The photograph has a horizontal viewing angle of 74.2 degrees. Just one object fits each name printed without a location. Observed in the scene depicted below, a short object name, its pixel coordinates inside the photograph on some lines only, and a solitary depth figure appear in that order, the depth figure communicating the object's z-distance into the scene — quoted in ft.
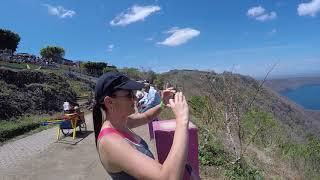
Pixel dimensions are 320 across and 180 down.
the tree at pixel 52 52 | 128.43
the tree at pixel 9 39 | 98.08
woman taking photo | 3.25
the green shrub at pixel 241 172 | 10.07
